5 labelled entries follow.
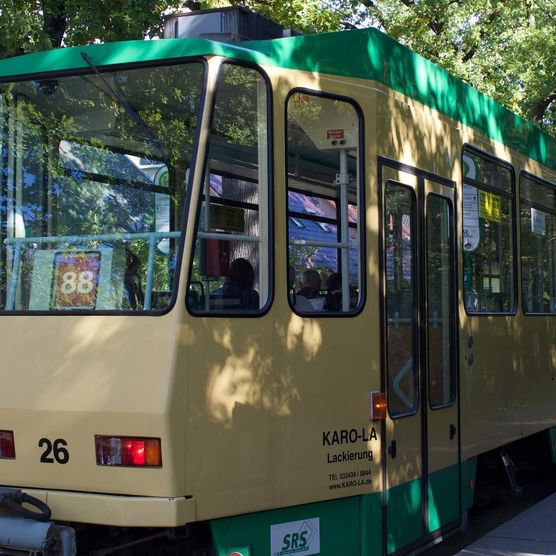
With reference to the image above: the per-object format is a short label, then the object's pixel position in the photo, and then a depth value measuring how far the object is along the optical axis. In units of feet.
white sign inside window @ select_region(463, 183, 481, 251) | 21.17
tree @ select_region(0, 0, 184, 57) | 33.37
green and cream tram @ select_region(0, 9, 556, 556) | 13.80
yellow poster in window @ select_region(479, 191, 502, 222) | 22.26
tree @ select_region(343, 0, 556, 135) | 56.08
